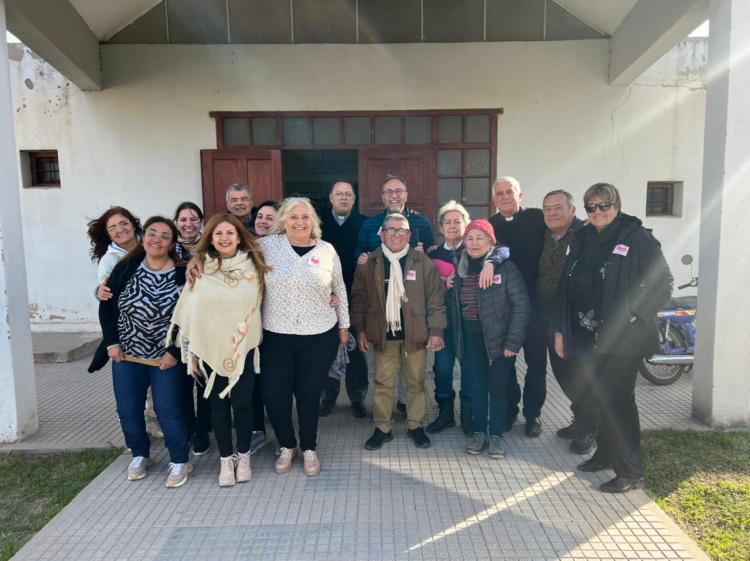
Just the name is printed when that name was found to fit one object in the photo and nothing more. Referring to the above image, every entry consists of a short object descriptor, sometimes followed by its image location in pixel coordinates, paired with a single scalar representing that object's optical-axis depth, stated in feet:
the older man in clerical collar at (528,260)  12.23
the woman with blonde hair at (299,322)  10.27
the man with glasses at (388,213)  12.69
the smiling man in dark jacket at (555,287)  11.50
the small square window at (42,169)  22.36
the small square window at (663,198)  22.33
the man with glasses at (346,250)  13.30
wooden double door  21.49
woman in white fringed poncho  9.89
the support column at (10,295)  12.30
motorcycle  16.05
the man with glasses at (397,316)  11.47
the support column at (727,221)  12.27
